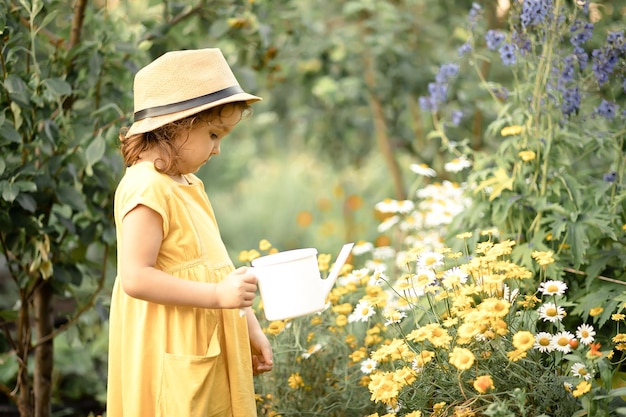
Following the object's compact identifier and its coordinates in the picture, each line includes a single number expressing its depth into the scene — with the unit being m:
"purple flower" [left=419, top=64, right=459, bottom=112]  3.06
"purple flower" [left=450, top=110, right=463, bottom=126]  3.13
